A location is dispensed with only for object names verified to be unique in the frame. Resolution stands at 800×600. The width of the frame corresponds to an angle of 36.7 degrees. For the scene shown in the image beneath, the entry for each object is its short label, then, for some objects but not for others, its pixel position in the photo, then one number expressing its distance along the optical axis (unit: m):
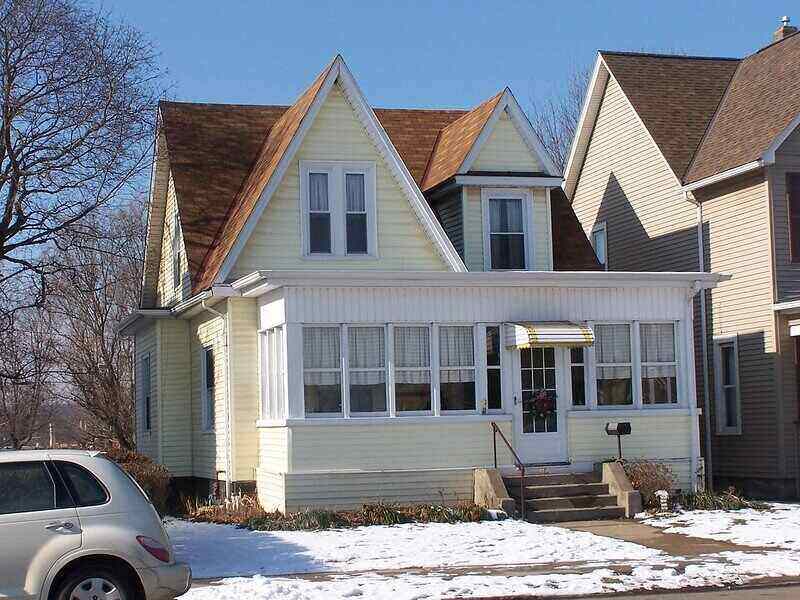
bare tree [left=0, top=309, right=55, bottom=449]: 39.44
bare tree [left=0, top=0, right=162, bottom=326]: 23.69
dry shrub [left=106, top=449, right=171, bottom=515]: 20.22
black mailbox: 20.50
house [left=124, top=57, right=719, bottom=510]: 20.11
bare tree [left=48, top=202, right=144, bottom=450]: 41.56
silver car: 10.17
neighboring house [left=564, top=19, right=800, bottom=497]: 23.58
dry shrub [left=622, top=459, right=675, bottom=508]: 20.50
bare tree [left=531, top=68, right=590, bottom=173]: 46.81
